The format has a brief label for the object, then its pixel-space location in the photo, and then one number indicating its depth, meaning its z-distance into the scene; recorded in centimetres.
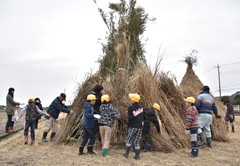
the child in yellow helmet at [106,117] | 507
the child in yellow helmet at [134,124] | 483
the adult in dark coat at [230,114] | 965
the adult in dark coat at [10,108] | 823
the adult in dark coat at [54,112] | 671
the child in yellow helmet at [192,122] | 514
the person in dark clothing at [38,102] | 954
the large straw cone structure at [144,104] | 581
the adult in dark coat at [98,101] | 567
